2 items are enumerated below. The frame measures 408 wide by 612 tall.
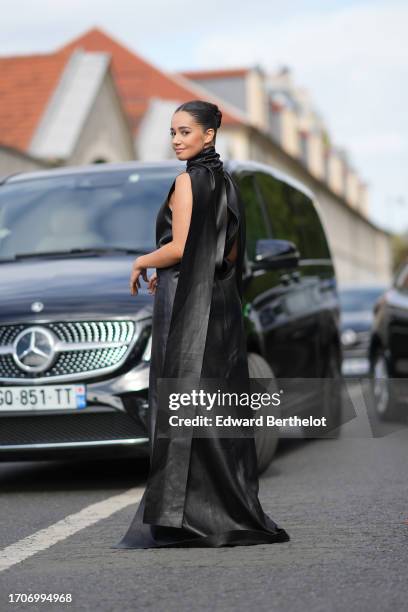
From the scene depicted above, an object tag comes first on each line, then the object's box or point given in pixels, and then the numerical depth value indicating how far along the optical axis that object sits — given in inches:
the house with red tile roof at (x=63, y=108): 1198.0
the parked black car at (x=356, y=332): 722.8
